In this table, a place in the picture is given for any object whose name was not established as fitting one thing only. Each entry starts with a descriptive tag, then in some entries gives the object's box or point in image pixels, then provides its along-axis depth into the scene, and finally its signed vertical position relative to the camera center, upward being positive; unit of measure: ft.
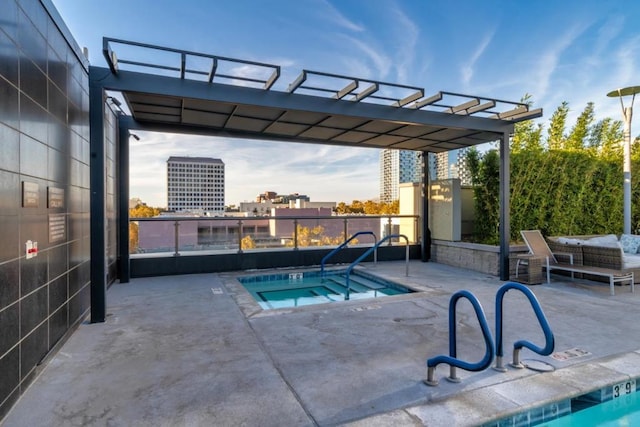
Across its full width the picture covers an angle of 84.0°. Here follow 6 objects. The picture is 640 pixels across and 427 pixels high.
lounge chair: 19.03 -2.85
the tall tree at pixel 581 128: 28.89 +6.95
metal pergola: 13.87 +5.16
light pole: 27.14 +3.58
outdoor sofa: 19.53 -2.26
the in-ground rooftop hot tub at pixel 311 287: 19.90 -4.67
